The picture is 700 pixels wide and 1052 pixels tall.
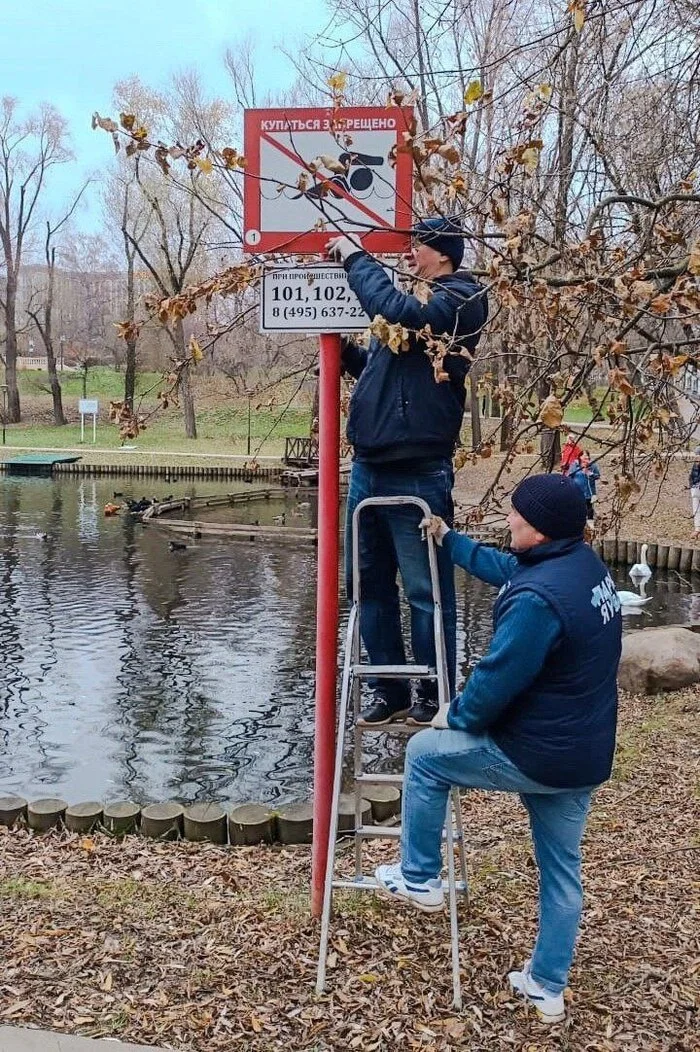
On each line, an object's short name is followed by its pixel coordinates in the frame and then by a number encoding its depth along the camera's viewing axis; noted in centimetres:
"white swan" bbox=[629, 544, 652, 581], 1577
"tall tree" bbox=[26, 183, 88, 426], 4905
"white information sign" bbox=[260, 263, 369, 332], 373
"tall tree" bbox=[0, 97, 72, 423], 4906
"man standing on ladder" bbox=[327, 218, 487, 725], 352
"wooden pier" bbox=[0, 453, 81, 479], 3428
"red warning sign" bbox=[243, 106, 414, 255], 369
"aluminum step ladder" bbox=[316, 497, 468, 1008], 344
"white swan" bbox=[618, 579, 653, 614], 1398
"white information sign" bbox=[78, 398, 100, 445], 4291
